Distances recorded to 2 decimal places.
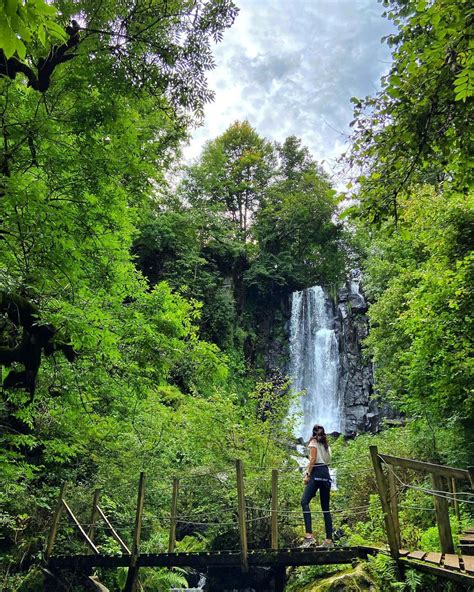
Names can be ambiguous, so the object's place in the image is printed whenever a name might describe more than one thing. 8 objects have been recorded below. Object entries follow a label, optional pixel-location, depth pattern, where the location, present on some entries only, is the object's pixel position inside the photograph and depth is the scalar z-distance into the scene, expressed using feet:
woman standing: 19.63
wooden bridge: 13.62
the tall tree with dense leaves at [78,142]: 13.92
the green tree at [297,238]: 85.30
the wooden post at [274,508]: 19.81
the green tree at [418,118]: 9.23
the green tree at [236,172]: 87.60
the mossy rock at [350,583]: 15.73
